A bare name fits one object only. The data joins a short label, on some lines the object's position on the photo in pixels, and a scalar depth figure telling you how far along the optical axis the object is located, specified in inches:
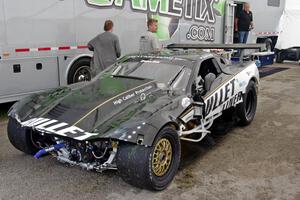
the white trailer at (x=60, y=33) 266.4
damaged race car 144.0
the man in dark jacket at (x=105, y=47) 287.7
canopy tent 644.7
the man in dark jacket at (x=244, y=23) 532.8
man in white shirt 296.2
